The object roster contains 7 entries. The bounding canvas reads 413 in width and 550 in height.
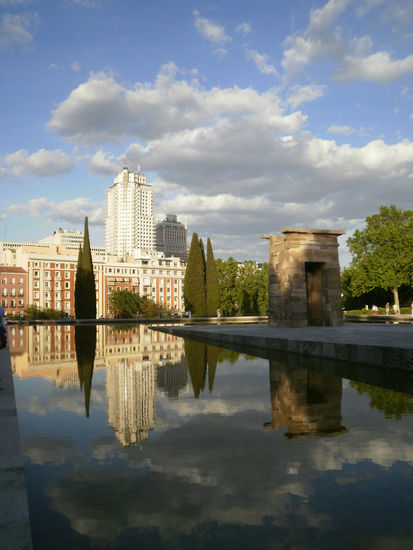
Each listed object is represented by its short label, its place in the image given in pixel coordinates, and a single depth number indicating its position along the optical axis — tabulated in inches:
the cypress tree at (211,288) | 2279.8
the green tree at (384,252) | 1835.6
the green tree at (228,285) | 2710.6
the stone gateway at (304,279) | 815.7
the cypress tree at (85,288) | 2117.4
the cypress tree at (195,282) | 2219.5
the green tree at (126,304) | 2883.9
